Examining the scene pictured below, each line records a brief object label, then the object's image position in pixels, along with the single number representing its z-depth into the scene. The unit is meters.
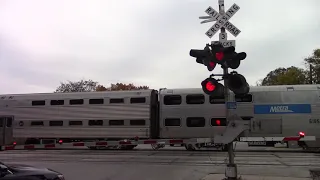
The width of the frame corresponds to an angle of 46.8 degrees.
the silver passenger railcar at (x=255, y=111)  21.00
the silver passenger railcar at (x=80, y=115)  23.19
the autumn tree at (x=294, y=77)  61.82
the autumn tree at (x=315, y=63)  55.01
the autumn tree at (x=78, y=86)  64.06
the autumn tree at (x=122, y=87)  71.50
